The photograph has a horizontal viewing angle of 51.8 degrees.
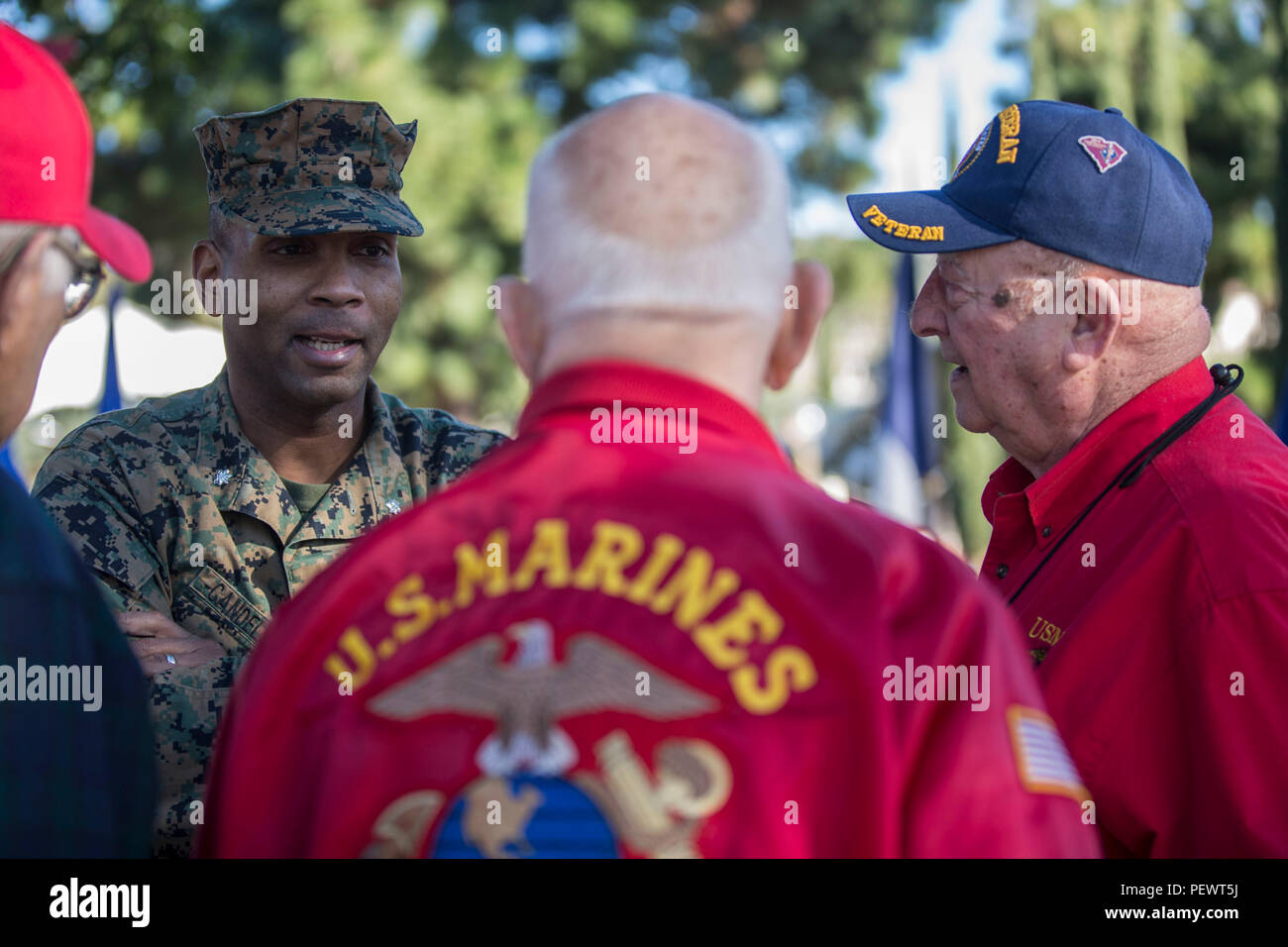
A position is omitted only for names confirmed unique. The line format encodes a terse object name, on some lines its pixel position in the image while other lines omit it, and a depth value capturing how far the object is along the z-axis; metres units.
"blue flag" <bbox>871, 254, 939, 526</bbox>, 10.57
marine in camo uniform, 2.94
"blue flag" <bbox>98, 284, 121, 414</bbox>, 6.07
